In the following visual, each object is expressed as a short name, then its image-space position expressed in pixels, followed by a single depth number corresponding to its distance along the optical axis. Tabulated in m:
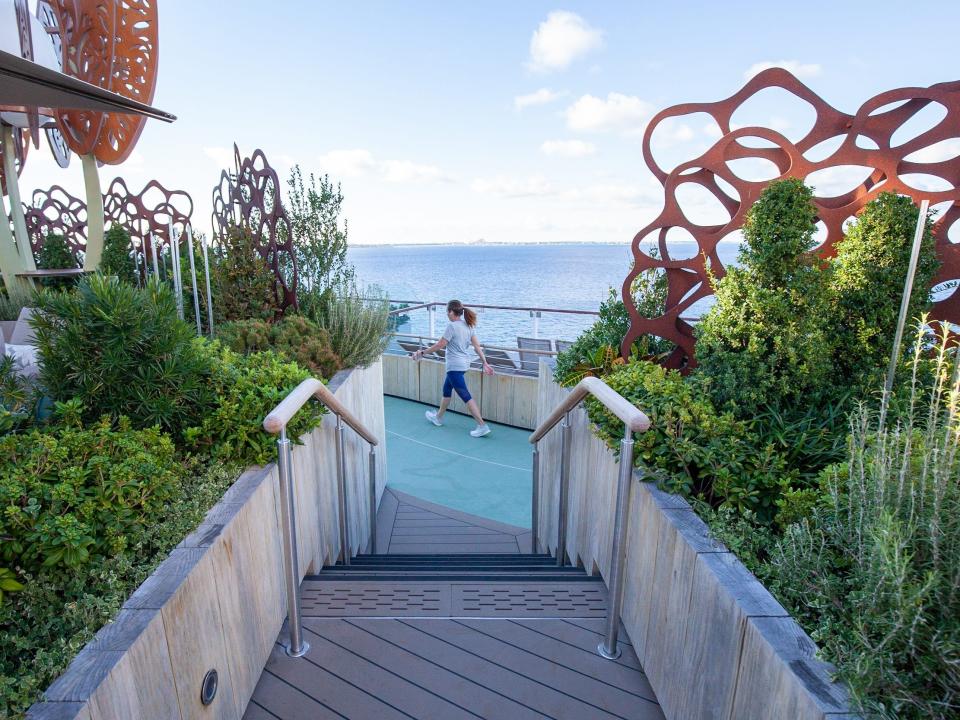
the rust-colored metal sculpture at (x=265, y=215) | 4.84
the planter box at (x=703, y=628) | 1.23
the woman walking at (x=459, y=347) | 6.45
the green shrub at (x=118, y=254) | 8.34
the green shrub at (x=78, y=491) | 1.50
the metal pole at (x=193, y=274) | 4.42
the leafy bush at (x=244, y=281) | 4.90
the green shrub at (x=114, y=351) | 2.17
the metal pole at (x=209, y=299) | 4.45
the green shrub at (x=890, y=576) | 1.05
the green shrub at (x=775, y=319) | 2.66
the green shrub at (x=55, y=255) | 10.59
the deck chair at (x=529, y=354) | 7.92
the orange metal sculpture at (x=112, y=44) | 6.89
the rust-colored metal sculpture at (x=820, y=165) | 3.12
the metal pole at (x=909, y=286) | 2.53
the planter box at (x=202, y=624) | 1.19
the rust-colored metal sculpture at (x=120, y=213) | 9.20
